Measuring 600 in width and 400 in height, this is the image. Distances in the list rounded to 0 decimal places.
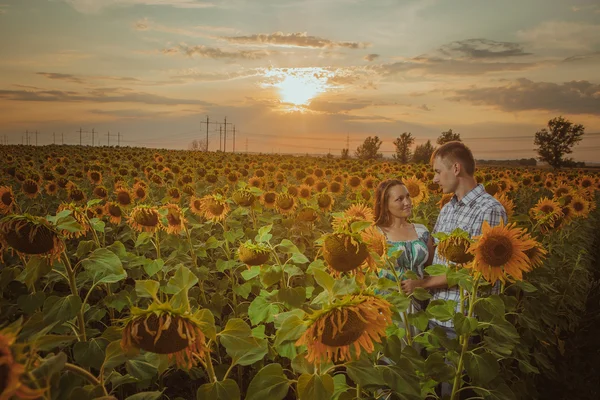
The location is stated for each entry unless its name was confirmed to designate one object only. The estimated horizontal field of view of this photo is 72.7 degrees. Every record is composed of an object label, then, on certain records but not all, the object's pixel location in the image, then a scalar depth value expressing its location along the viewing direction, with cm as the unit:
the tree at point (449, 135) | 6902
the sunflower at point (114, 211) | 594
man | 361
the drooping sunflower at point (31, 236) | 187
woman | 395
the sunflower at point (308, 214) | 538
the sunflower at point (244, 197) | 471
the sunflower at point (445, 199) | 541
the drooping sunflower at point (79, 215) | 288
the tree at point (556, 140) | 7869
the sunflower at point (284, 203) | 610
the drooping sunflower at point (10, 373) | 84
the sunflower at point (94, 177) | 1091
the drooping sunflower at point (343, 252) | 196
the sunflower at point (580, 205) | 777
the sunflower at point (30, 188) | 881
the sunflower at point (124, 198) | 687
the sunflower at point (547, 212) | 568
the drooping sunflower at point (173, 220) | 424
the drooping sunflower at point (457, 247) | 248
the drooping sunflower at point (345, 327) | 140
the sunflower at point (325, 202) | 715
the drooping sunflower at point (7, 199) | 559
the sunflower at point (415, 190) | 706
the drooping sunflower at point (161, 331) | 130
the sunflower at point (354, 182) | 1044
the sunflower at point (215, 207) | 464
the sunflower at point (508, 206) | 467
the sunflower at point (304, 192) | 733
